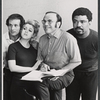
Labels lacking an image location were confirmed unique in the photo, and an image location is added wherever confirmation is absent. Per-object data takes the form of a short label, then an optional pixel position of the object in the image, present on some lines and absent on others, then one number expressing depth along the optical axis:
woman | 3.19
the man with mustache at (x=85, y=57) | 3.09
